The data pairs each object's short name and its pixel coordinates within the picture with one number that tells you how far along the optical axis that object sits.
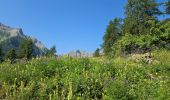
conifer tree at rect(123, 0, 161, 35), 21.52
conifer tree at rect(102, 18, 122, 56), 30.95
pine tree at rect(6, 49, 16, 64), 32.06
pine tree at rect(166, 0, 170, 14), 21.30
